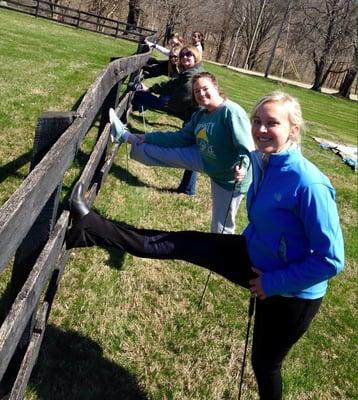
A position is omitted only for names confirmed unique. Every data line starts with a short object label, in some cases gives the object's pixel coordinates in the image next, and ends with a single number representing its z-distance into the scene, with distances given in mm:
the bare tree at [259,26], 61688
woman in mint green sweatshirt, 4617
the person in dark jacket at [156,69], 10581
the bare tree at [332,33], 46969
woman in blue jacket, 2574
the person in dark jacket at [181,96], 7340
